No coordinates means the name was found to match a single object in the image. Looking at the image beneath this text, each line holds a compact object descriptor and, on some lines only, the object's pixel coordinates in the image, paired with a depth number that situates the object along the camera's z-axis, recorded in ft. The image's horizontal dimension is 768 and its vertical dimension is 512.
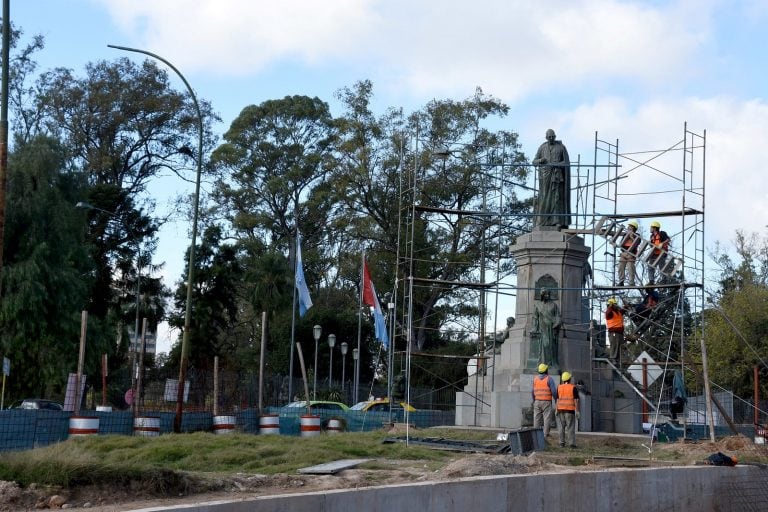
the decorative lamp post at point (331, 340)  160.20
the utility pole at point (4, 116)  41.34
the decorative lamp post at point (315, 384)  146.49
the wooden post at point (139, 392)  81.10
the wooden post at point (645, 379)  84.53
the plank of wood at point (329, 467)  42.86
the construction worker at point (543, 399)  69.72
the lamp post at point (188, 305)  79.49
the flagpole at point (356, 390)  152.61
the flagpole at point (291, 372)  133.10
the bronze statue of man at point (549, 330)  82.38
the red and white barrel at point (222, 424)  83.05
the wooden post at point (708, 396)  69.41
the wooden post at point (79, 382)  73.00
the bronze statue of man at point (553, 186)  91.66
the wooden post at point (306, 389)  86.18
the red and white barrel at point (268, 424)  86.43
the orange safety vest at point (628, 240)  88.48
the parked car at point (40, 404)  113.70
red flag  115.96
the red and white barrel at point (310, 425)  86.28
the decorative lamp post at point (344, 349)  161.17
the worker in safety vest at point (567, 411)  67.36
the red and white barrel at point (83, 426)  69.92
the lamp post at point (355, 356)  152.83
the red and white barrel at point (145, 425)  76.89
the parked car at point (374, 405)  118.04
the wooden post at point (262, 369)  92.33
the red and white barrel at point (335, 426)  96.37
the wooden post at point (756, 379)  99.35
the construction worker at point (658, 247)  85.65
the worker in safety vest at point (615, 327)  85.51
